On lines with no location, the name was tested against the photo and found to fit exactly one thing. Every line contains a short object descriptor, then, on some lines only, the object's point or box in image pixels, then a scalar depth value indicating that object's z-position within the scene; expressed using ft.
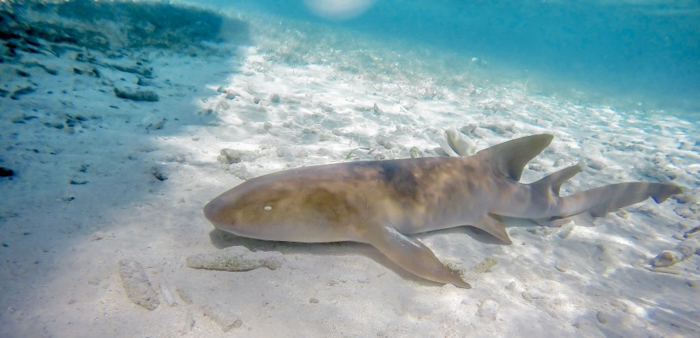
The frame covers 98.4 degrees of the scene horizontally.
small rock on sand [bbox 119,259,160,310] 5.99
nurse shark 8.09
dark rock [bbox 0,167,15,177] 8.71
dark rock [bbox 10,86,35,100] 12.90
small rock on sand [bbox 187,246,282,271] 7.25
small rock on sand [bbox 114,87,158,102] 16.40
